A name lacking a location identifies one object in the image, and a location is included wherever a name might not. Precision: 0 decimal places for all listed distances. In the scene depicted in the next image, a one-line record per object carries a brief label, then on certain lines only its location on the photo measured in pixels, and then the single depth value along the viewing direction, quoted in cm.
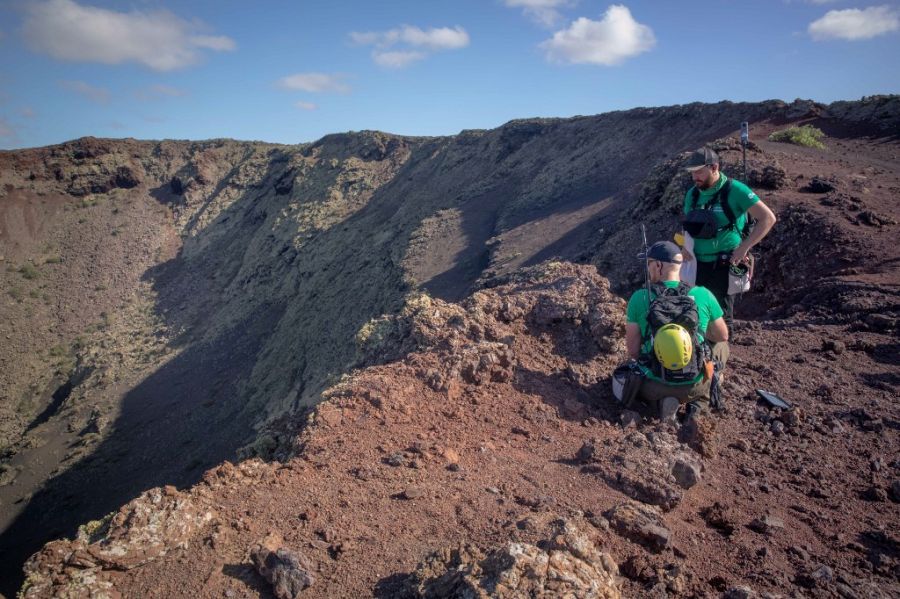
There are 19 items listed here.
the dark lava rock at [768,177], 910
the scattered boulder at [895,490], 291
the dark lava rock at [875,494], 289
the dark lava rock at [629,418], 362
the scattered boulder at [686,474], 293
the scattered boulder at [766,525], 258
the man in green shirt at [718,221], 429
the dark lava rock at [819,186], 897
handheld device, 385
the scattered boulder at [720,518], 259
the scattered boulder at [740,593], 200
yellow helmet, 329
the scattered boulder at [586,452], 308
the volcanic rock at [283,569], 206
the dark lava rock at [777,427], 357
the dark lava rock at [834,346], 480
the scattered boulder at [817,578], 222
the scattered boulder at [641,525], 231
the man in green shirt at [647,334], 356
